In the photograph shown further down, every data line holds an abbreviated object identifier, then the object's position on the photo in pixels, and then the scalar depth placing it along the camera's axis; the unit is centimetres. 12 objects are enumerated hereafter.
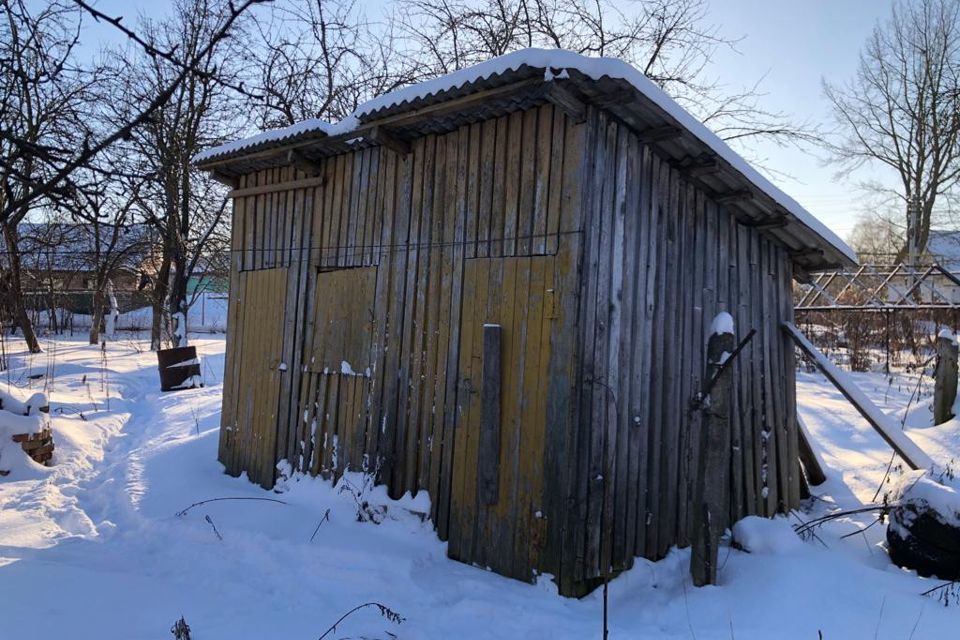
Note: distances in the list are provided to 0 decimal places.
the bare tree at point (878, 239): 2802
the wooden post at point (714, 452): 431
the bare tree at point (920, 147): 2392
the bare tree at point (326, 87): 1402
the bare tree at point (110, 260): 2027
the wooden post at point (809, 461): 775
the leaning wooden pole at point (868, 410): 601
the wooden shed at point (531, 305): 459
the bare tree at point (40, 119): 354
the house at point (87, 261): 1816
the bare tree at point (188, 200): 1598
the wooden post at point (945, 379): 958
